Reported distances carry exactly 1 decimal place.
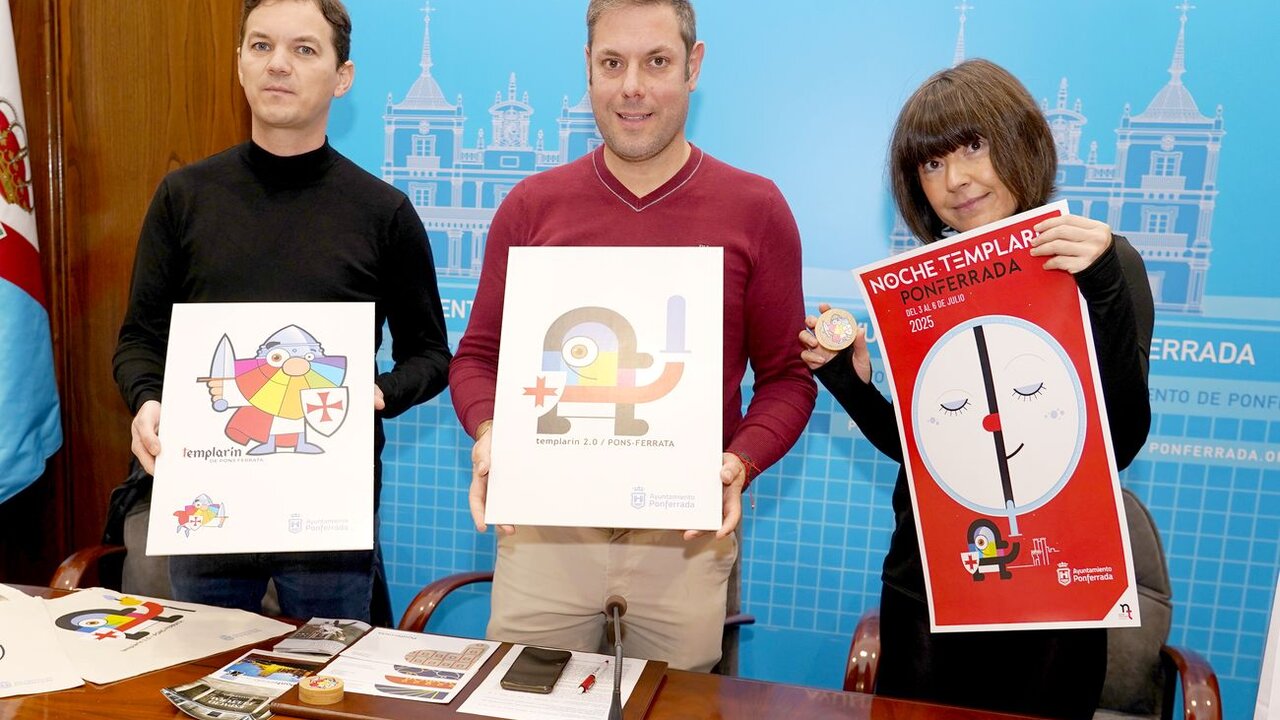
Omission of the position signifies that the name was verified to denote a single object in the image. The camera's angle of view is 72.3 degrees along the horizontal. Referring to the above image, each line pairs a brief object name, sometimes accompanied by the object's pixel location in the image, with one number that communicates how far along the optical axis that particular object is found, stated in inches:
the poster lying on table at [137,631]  54.7
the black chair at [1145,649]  67.9
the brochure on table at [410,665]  52.3
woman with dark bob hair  56.4
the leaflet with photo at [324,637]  57.2
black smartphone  52.7
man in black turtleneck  72.2
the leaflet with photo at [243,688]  48.9
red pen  53.1
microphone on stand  48.5
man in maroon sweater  65.6
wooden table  49.4
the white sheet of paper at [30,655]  51.7
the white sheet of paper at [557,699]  50.2
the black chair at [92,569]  73.1
